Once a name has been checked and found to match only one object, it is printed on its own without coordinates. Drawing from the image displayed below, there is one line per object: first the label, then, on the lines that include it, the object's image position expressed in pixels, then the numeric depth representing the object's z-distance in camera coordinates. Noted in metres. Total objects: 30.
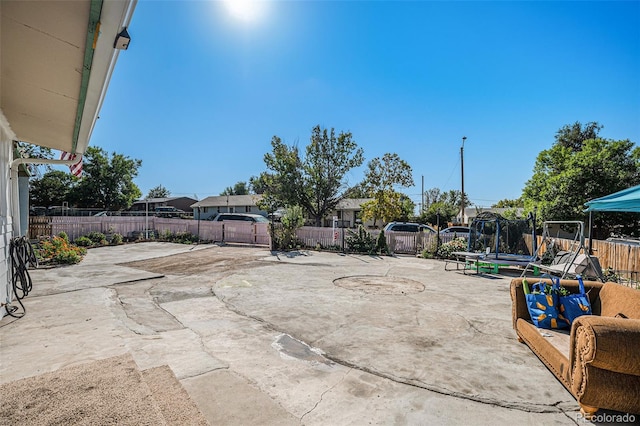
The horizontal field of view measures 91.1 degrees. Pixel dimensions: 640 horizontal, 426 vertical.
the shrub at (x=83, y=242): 13.30
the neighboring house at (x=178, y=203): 49.58
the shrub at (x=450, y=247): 12.03
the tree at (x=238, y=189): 73.81
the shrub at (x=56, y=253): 9.16
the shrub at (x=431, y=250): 12.46
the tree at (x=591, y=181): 14.85
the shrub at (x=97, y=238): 14.23
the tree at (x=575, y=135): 24.95
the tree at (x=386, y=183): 21.50
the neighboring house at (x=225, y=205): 40.19
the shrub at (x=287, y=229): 14.00
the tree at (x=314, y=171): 20.08
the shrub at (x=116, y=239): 14.65
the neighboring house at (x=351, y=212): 35.31
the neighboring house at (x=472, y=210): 39.36
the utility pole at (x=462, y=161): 22.67
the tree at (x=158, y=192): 74.06
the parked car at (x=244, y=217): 17.81
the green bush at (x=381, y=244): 13.41
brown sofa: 2.20
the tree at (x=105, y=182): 30.95
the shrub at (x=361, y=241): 13.57
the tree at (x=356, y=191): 20.80
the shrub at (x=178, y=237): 16.06
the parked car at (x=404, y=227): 15.16
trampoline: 10.57
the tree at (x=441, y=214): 31.54
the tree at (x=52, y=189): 31.44
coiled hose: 4.55
